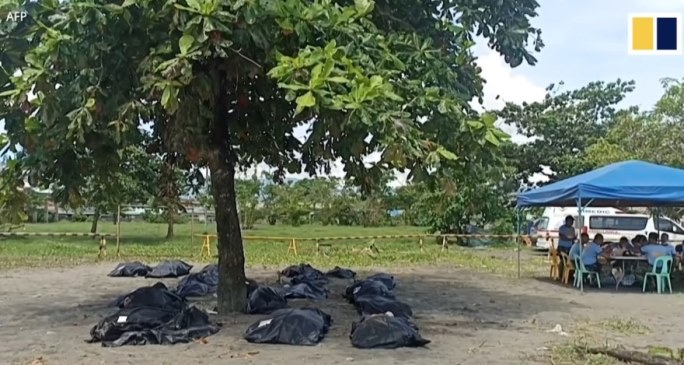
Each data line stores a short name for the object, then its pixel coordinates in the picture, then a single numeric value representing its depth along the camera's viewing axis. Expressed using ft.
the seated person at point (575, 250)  42.34
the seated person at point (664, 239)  45.79
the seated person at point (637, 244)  42.80
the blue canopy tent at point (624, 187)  39.52
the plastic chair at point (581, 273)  40.47
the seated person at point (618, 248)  42.47
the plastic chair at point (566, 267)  43.45
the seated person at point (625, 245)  43.34
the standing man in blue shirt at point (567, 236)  46.00
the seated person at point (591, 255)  41.60
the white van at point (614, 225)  68.69
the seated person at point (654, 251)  40.83
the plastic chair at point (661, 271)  40.57
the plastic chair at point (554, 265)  46.51
